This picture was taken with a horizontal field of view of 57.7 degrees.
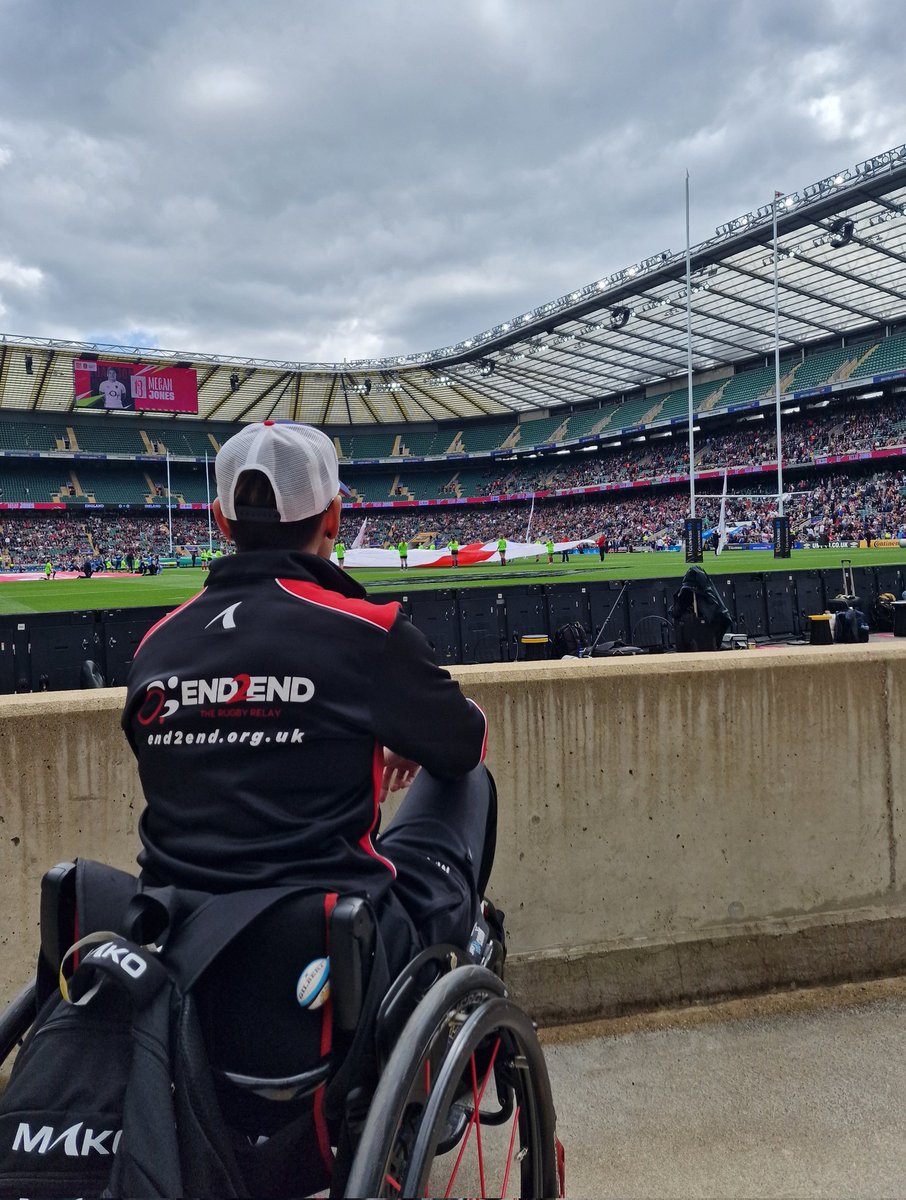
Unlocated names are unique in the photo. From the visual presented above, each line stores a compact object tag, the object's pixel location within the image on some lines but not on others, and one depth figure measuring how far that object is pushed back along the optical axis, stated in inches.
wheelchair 48.5
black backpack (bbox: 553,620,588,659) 502.8
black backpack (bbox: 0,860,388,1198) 44.4
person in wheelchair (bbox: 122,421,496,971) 53.5
